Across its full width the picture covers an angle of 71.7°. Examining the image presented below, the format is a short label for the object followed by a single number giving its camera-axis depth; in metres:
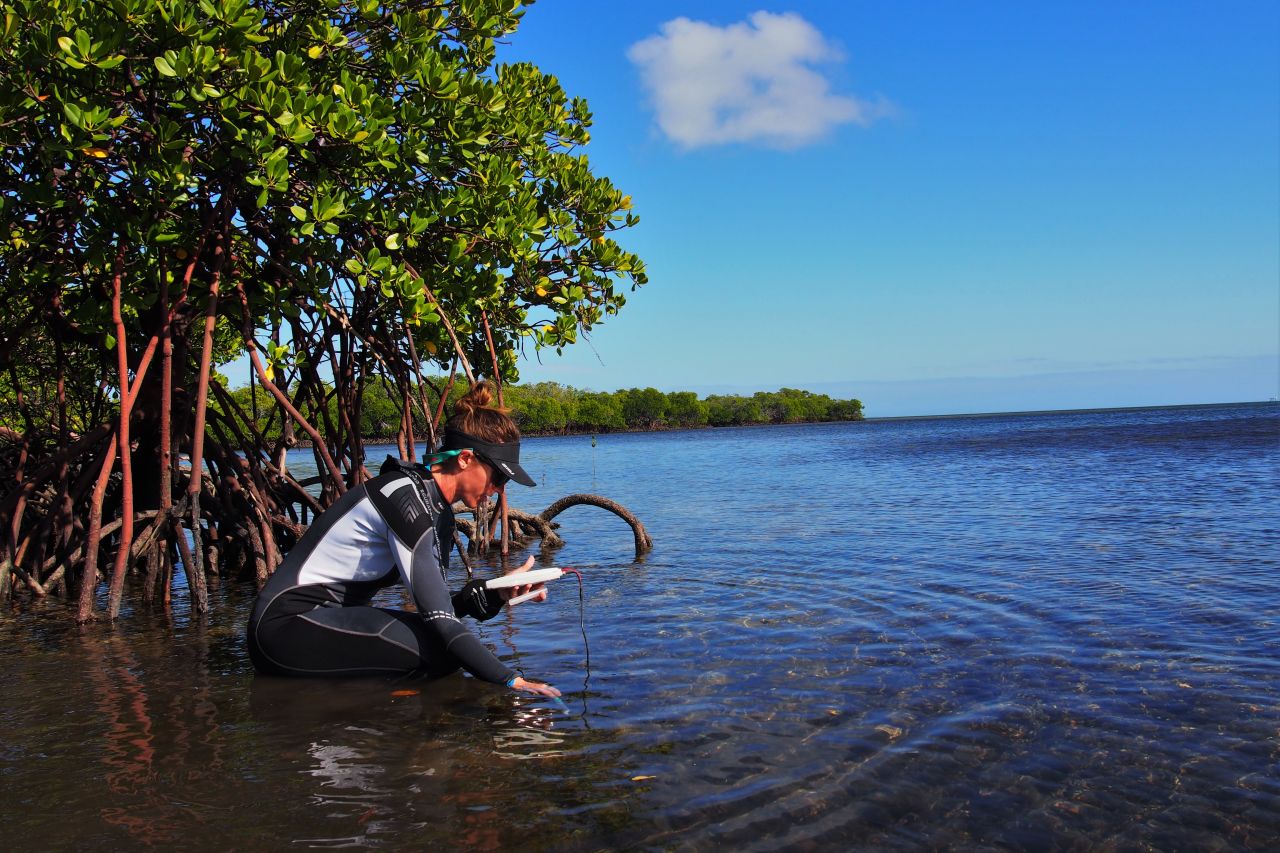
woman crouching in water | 4.87
